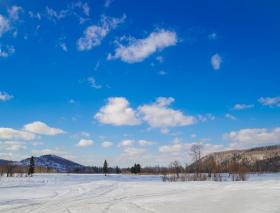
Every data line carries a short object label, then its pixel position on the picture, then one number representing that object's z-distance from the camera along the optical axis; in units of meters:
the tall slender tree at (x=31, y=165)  57.59
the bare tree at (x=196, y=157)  44.23
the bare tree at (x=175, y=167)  36.55
